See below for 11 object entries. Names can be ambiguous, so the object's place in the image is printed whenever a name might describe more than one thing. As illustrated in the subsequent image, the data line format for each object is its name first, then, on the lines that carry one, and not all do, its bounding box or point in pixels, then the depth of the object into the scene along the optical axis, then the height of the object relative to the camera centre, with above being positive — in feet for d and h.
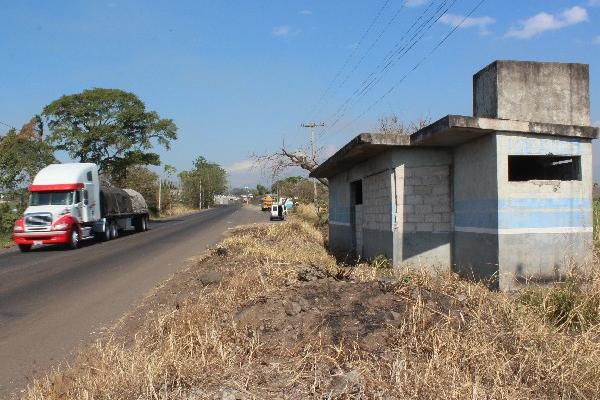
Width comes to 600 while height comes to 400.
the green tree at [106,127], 126.21 +18.17
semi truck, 75.46 -0.35
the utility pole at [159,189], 205.54 +5.86
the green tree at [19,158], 107.04 +9.76
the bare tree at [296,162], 109.09 +7.94
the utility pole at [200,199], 340.51 +3.34
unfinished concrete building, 33.42 +1.31
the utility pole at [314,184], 161.17 +5.89
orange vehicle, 259.80 +0.25
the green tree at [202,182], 337.52 +14.29
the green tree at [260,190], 456.41 +11.28
